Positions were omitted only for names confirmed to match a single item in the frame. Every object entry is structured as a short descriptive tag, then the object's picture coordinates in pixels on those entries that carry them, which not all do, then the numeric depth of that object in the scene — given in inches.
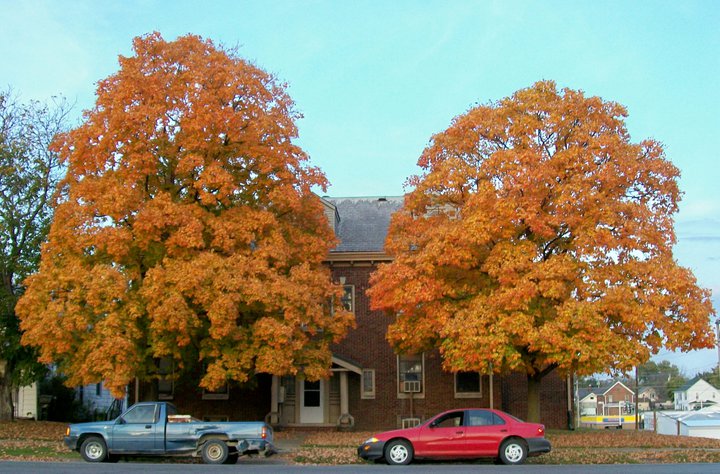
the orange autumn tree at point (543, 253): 846.5
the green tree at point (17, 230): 1106.7
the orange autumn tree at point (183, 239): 869.2
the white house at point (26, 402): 1510.3
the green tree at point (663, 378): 4976.6
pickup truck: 714.2
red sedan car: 712.4
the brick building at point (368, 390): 1200.8
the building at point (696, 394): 4001.0
